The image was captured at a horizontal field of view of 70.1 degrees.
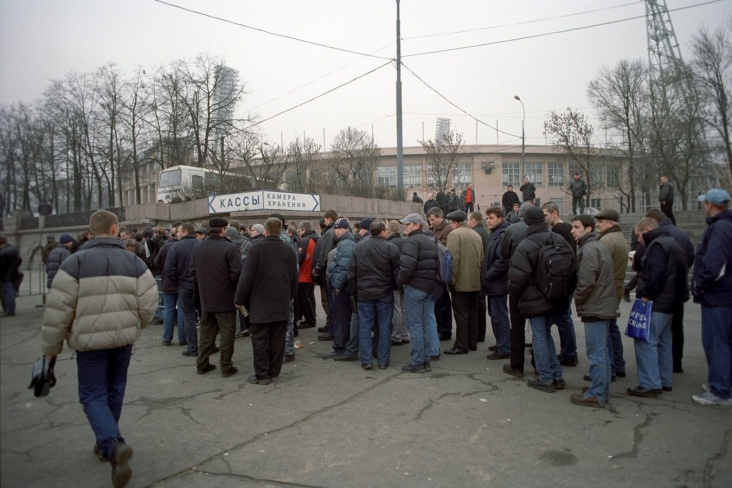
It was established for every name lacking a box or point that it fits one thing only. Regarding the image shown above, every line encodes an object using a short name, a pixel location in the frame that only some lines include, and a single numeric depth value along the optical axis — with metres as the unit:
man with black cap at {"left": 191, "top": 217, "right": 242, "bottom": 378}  6.70
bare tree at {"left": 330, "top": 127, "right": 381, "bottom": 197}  51.66
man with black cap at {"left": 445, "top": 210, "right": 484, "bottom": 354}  7.46
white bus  23.75
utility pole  21.03
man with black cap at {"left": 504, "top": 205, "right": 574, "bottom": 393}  5.67
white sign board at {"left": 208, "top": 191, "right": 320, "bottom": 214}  17.69
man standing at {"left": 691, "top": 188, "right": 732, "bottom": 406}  5.11
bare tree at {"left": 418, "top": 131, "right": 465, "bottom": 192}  39.66
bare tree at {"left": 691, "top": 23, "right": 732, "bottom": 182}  18.04
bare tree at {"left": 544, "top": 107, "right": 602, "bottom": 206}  36.47
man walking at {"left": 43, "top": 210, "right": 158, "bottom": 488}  3.75
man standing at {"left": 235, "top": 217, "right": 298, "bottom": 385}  6.34
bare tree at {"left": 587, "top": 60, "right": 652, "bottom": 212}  41.22
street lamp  39.97
